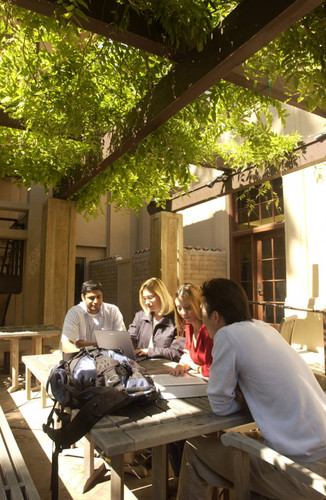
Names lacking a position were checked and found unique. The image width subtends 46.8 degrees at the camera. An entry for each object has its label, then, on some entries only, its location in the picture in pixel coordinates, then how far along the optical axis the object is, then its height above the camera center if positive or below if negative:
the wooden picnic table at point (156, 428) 1.60 -0.68
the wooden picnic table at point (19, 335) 4.76 -0.69
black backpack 1.77 -0.56
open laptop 2.63 -0.43
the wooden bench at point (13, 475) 1.76 -0.99
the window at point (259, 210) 7.34 +1.49
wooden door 7.29 +0.21
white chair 4.73 -0.59
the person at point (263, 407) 1.66 -0.60
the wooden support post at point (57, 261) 5.48 +0.30
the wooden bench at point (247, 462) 1.37 -0.69
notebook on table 2.20 -0.65
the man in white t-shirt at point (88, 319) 3.57 -0.38
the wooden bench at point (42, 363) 2.74 -0.69
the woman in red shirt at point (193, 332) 2.74 -0.40
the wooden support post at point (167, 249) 6.04 +0.52
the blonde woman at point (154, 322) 3.60 -0.41
